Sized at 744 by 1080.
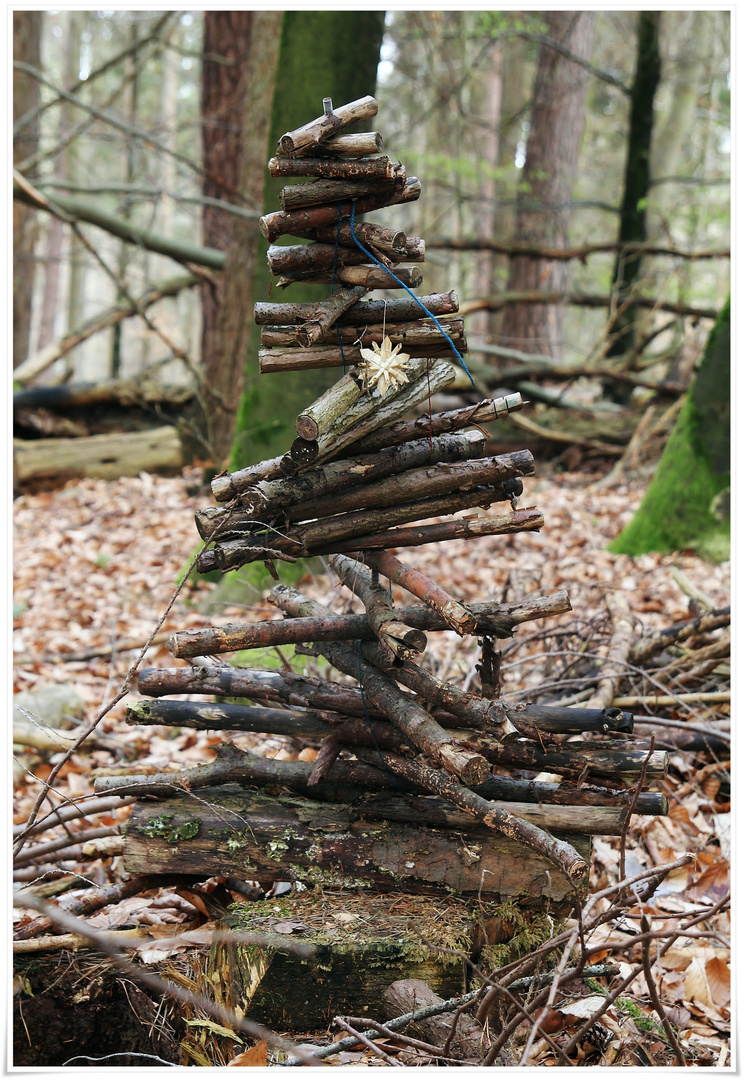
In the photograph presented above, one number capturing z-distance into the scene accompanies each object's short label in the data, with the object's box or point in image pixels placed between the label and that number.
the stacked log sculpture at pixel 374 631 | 2.93
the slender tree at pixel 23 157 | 11.75
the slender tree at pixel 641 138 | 11.78
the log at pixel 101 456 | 10.46
